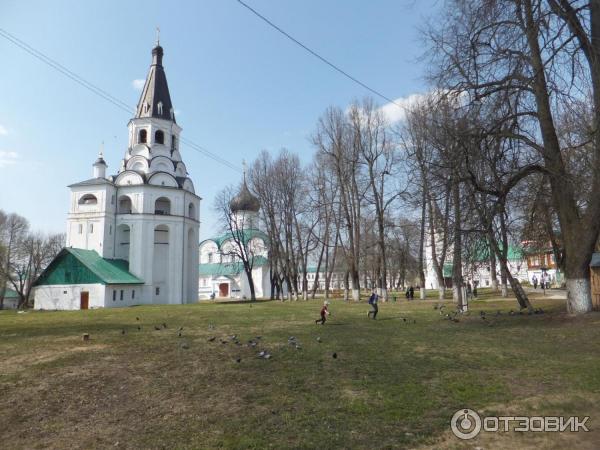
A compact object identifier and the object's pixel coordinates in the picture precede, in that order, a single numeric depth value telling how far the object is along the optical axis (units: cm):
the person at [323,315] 1711
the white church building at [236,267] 5574
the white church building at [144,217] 4744
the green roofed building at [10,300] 6938
